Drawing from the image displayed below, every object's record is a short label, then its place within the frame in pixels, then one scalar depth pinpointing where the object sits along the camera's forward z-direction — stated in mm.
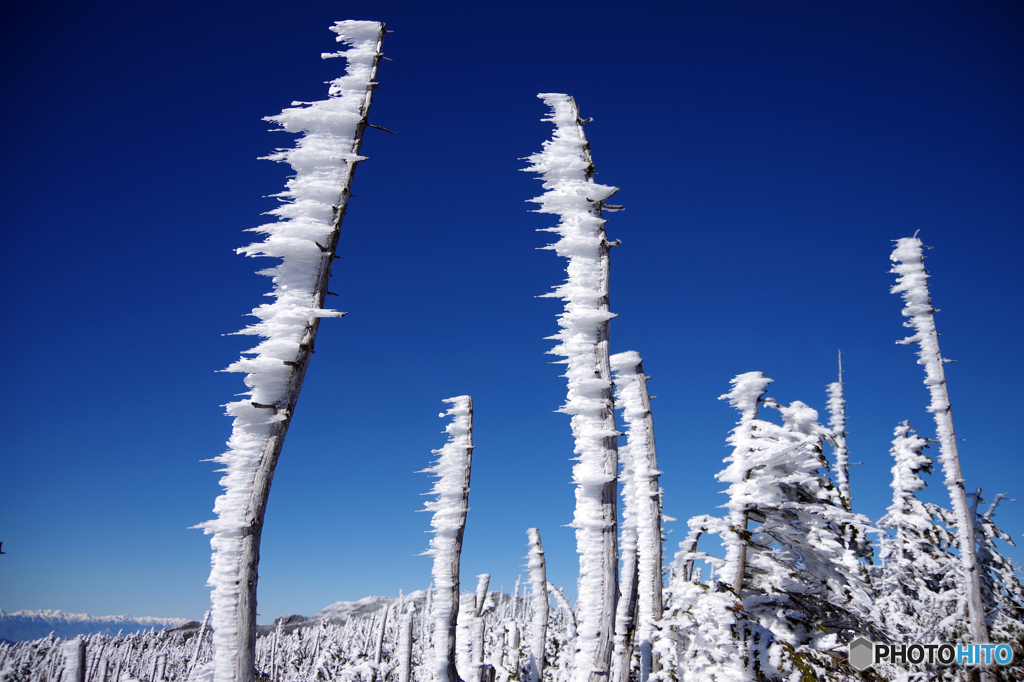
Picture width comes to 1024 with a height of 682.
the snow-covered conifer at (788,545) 10859
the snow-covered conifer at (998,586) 15070
